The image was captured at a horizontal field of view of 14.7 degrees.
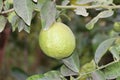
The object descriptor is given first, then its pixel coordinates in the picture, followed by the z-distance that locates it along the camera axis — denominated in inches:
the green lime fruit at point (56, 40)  28.6
